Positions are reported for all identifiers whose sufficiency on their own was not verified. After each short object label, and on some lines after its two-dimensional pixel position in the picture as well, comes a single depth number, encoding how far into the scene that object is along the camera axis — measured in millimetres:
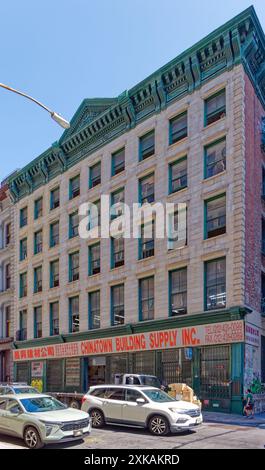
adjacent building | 42938
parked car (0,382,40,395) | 19775
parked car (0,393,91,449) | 14188
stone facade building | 25562
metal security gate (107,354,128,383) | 30547
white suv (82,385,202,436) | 16692
